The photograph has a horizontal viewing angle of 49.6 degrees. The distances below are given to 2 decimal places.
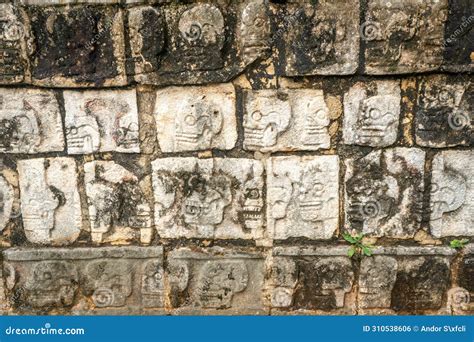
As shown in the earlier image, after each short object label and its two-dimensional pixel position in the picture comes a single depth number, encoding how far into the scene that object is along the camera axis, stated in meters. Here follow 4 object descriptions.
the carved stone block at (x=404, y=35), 3.03
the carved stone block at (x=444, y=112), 3.17
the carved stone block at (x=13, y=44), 3.13
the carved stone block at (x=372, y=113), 3.20
